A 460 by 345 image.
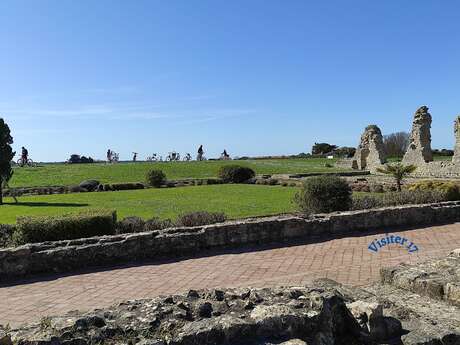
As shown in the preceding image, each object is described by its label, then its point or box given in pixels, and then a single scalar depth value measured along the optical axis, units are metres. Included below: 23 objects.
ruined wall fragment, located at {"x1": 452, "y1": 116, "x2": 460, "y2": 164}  29.72
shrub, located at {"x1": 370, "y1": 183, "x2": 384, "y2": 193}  24.44
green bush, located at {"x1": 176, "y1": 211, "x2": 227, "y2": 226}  12.25
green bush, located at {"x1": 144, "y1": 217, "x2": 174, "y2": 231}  11.95
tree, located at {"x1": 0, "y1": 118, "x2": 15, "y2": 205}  25.08
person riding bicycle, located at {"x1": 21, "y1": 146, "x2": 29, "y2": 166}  54.56
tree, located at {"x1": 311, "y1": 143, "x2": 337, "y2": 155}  87.62
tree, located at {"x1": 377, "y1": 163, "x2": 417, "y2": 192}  21.80
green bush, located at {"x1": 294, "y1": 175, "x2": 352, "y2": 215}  14.81
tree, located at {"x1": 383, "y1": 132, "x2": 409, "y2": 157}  71.56
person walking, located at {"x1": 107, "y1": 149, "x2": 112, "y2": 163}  63.75
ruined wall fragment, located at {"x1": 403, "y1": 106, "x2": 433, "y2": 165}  34.72
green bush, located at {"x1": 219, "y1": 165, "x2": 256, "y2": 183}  33.72
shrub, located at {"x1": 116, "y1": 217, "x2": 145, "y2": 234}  12.07
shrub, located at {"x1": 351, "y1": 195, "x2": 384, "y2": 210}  15.32
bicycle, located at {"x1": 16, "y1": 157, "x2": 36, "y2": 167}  54.14
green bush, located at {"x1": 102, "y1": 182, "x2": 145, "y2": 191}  31.06
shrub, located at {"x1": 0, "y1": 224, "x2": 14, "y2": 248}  10.48
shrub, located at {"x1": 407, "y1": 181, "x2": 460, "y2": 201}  16.56
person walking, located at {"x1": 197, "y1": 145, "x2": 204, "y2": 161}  64.94
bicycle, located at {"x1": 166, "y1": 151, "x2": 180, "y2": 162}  72.62
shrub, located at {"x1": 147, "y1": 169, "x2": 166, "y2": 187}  32.34
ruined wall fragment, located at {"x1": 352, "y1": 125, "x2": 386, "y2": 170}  40.59
